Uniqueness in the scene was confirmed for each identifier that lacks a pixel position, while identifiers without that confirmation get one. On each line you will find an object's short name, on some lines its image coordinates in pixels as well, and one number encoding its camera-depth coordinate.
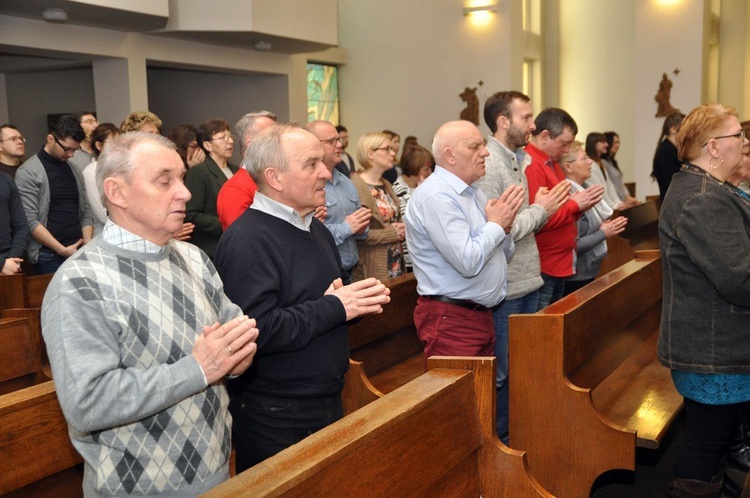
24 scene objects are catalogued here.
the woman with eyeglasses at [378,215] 4.31
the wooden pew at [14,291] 3.60
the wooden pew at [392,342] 3.47
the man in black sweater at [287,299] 2.06
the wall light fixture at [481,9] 11.98
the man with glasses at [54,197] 4.87
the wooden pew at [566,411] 2.92
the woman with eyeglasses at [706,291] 2.51
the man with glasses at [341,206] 3.52
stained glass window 12.71
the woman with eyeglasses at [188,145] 5.36
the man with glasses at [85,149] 5.74
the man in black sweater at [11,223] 4.43
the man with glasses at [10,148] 5.15
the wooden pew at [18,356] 2.79
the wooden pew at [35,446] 1.91
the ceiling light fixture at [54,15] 7.88
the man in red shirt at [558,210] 3.75
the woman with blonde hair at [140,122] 4.27
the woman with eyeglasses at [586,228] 4.43
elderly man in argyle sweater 1.56
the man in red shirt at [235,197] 2.92
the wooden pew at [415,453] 1.46
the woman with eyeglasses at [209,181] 4.20
